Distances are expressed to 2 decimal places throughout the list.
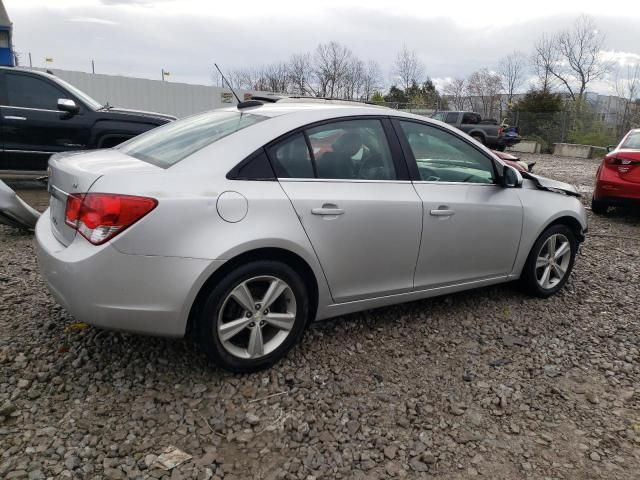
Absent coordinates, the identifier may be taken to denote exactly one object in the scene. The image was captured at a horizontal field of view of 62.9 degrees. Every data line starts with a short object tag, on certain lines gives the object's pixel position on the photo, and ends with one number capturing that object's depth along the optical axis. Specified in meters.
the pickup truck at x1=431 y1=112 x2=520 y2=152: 21.06
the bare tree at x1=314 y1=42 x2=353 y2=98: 41.28
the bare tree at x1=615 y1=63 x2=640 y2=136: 25.73
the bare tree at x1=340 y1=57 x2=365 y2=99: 41.94
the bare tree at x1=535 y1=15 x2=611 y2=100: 37.98
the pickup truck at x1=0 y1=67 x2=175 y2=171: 7.33
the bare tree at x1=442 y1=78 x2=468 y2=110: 38.88
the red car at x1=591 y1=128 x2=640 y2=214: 7.34
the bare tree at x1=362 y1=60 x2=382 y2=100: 42.66
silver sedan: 2.57
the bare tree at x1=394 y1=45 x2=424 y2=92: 45.19
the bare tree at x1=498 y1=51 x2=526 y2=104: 43.62
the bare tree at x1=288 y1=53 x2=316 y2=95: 40.14
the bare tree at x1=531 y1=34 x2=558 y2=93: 39.38
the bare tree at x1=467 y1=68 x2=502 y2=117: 43.72
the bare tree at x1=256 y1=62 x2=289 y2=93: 39.62
